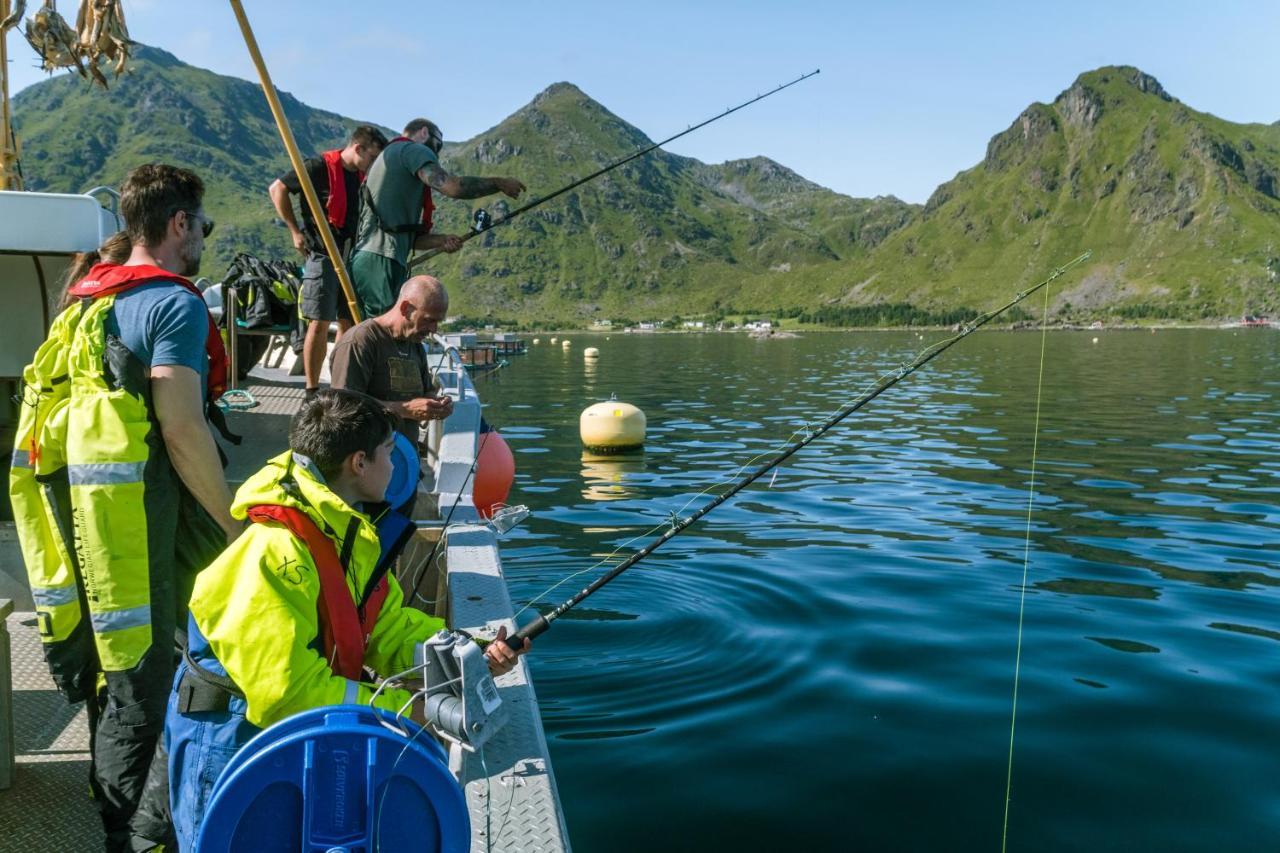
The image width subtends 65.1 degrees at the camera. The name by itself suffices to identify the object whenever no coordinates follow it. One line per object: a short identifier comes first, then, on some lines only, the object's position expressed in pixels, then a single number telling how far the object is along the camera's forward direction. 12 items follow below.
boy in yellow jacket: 2.80
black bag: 10.23
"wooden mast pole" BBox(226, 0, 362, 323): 5.30
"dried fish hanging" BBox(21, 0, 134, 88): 8.28
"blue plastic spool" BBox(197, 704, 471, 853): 2.46
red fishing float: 9.43
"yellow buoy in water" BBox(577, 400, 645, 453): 20.28
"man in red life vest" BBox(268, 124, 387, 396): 8.08
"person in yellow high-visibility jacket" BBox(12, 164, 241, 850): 3.50
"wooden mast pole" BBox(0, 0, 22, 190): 8.05
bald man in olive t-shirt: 6.14
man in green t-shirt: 7.25
